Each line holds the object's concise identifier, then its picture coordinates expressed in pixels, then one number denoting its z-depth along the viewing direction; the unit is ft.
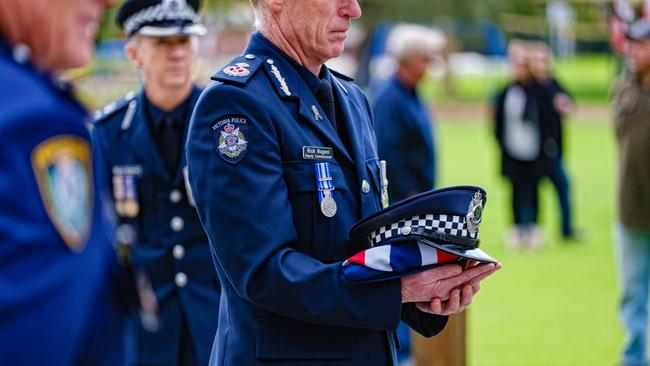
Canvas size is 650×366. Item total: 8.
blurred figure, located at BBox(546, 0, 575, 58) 366.84
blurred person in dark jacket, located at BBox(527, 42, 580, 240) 94.07
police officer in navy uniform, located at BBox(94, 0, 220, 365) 32.37
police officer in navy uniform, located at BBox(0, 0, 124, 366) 10.52
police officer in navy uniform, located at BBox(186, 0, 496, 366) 19.69
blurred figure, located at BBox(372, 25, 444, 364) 65.92
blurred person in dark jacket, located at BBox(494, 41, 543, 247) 93.04
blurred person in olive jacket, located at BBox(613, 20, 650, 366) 51.72
